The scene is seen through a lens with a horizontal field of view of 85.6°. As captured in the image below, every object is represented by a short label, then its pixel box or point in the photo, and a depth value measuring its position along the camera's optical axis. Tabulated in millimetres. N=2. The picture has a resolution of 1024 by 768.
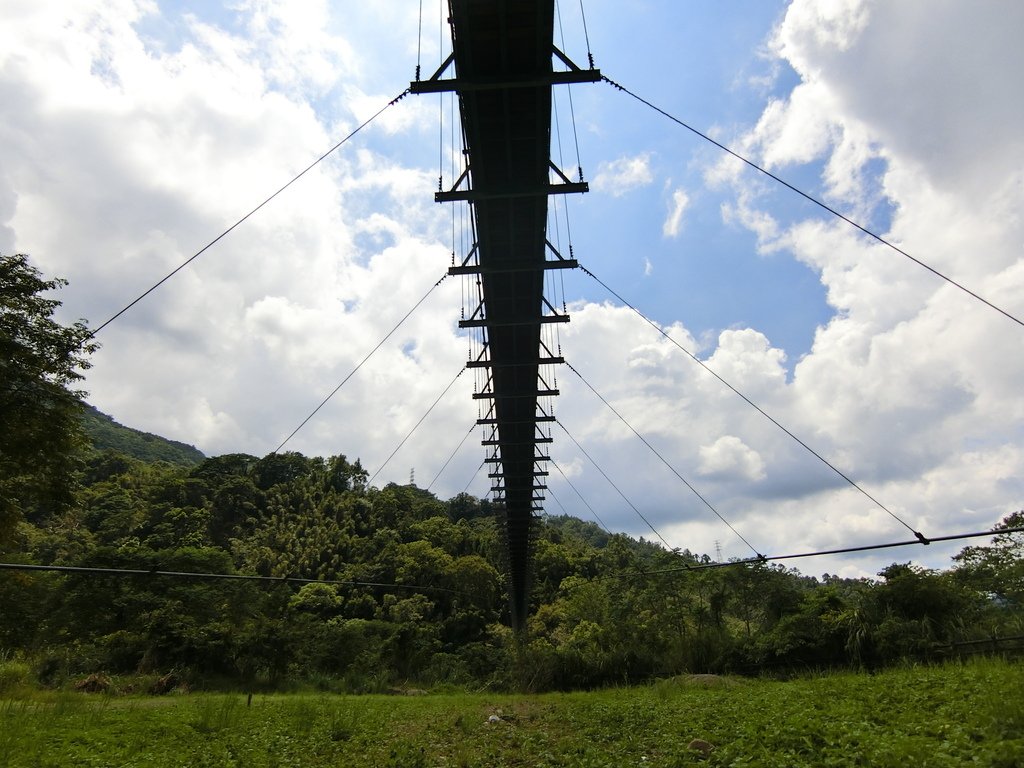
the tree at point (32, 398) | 13180
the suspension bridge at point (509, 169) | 7578
